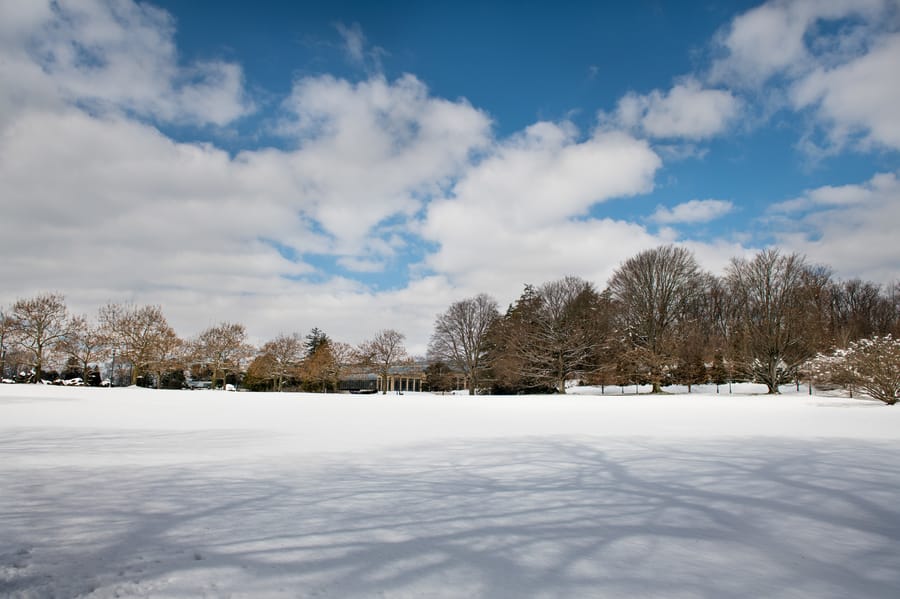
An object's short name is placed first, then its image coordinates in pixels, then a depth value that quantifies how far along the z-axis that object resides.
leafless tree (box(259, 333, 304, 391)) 60.66
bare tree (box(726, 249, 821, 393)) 37.47
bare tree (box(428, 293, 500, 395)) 55.06
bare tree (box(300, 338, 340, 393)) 60.22
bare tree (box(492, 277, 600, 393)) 42.41
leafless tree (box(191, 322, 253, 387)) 52.94
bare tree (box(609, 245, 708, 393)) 41.28
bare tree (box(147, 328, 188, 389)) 47.27
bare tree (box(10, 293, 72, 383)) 43.53
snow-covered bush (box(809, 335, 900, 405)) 20.27
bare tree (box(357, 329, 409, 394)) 60.91
